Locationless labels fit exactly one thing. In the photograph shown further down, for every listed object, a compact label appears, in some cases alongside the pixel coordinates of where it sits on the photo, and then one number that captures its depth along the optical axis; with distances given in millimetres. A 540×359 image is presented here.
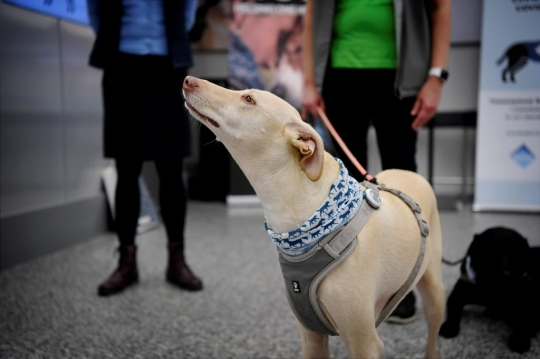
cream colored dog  922
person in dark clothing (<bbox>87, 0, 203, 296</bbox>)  1929
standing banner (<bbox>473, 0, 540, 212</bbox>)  3646
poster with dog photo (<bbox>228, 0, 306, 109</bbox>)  4082
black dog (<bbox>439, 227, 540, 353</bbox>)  1506
